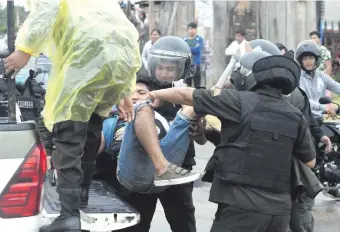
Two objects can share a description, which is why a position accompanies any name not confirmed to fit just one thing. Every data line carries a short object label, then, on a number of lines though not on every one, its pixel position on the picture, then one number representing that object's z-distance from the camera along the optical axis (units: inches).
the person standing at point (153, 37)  637.5
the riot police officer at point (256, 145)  170.1
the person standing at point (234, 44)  618.1
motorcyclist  277.4
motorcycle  327.6
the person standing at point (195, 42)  616.6
